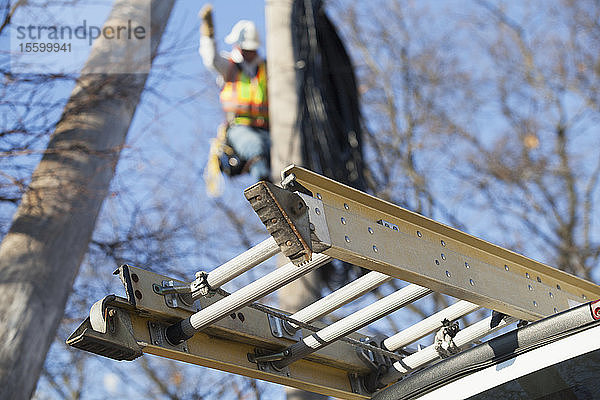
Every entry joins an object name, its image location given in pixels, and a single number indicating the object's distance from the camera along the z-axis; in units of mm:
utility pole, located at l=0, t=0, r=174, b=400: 9125
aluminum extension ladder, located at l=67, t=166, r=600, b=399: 4832
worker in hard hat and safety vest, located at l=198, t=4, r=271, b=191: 16109
